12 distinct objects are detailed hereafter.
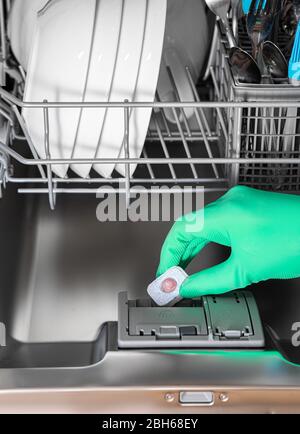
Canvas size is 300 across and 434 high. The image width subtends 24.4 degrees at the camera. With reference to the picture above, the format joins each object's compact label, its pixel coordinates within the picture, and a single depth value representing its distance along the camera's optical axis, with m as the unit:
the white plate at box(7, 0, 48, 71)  0.88
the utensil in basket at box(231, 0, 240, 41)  0.83
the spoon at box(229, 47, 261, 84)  0.71
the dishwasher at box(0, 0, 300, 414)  0.60
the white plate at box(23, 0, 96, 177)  0.72
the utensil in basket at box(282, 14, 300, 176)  0.70
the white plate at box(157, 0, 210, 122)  0.93
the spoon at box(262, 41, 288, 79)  0.73
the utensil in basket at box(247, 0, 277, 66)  0.81
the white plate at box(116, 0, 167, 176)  0.72
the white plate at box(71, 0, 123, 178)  0.72
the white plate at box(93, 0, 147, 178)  0.72
